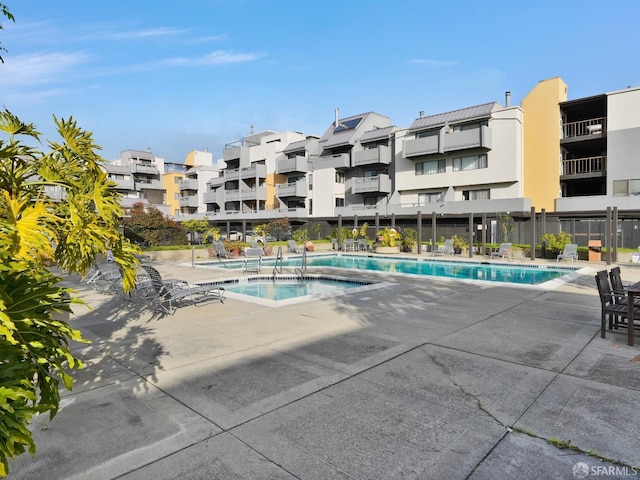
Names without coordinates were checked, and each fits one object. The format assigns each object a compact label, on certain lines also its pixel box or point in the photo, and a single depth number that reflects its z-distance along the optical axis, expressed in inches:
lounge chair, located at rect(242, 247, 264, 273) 726.5
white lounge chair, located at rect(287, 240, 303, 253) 991.6
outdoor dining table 232.4
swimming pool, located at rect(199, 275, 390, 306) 447.8
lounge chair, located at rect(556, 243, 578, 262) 788.0
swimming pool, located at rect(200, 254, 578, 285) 641.6
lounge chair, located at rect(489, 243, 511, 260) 871.1
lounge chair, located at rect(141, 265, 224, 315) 343.6
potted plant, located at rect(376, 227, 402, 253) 1045.2
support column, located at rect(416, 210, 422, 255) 1055.0
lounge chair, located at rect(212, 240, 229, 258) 807.9
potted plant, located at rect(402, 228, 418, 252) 1096.8
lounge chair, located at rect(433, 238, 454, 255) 985.9
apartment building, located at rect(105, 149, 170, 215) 2321.6
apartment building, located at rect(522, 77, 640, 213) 1075.9
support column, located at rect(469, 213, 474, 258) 952.3
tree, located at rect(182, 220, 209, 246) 1009.5
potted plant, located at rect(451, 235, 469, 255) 1019.3
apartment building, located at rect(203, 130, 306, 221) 1955.0
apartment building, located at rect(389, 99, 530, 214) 1225.3
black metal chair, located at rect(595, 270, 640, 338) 244.8
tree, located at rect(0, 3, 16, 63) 256.7
